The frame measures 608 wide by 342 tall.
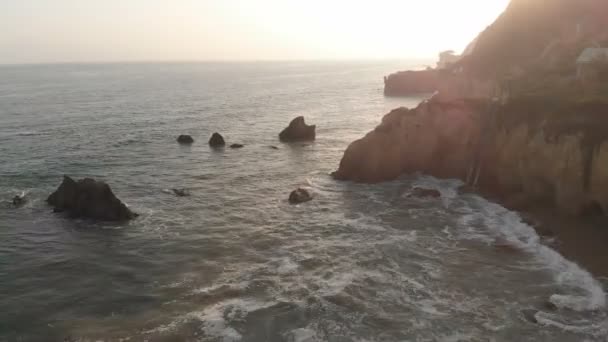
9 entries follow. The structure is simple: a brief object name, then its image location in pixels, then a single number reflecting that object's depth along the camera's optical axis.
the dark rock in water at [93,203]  41.78
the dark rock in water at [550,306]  26.19
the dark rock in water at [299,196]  46.56
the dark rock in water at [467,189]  46.94
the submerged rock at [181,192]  48.73
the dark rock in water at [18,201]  45.28
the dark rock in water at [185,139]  76.25
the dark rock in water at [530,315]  25.14
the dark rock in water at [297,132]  78.00
